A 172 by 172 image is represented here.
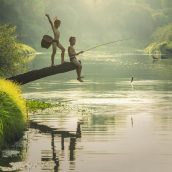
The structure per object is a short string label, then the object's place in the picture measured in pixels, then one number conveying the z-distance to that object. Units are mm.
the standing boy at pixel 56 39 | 32344
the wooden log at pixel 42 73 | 35125
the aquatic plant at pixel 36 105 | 38712
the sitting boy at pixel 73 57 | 33781
